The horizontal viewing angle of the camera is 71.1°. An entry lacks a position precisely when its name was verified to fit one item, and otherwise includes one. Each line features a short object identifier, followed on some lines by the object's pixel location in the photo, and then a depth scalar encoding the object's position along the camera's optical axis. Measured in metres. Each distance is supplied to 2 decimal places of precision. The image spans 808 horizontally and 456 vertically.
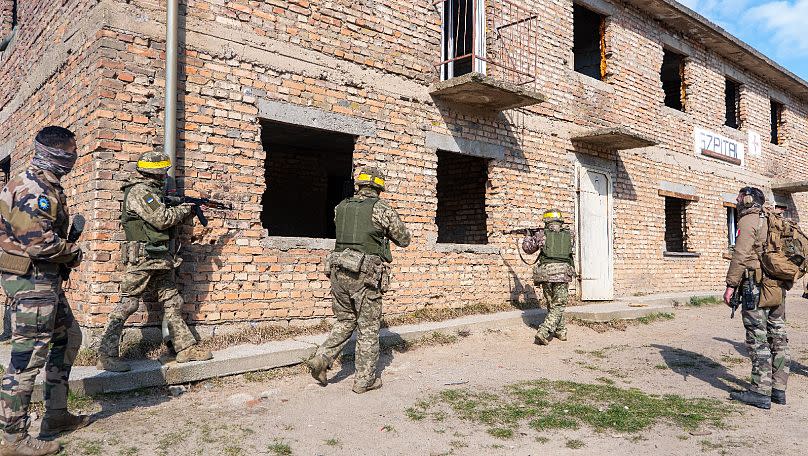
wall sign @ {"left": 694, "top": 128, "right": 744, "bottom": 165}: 11.95
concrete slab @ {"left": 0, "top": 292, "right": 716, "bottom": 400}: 4.23
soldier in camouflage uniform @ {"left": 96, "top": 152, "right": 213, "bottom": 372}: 4.48
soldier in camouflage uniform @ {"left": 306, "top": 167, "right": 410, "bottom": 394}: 4.70
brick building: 5.35
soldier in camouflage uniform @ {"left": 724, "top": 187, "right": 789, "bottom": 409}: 4.43
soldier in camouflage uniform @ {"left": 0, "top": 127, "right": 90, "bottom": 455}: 3.11
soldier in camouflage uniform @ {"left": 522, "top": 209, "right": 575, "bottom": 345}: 6.97
